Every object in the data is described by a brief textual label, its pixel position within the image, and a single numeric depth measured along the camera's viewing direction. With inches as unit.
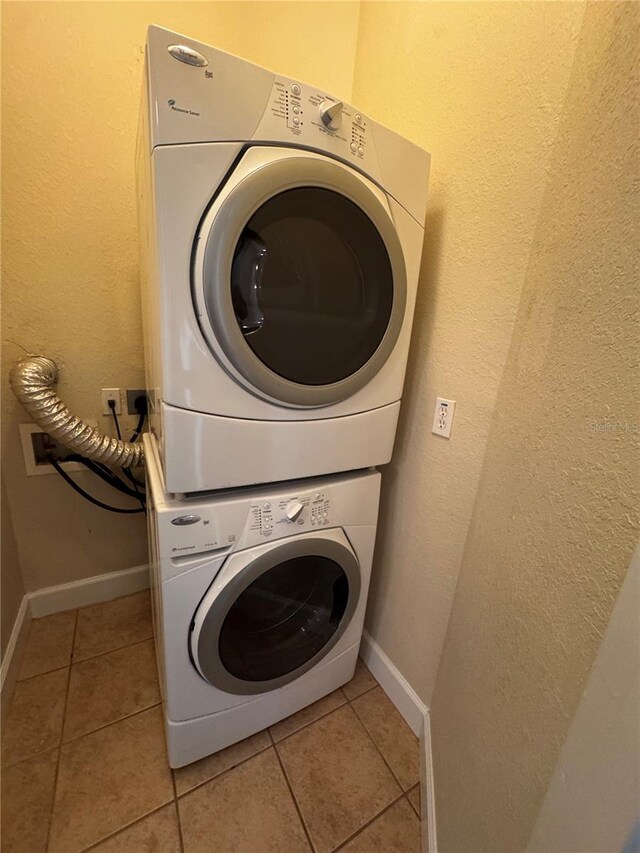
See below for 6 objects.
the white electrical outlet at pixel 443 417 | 38.3
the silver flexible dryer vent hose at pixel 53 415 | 44.1
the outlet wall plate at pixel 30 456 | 50.1
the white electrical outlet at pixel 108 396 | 53.8
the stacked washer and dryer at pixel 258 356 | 25.3
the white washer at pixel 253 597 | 31.9
